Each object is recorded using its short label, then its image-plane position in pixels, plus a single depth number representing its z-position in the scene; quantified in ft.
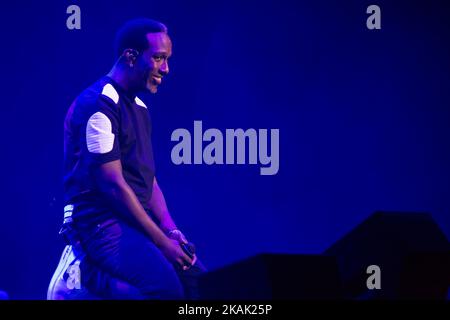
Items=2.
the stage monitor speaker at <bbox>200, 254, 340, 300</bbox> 20.67
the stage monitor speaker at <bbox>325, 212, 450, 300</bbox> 21.17
